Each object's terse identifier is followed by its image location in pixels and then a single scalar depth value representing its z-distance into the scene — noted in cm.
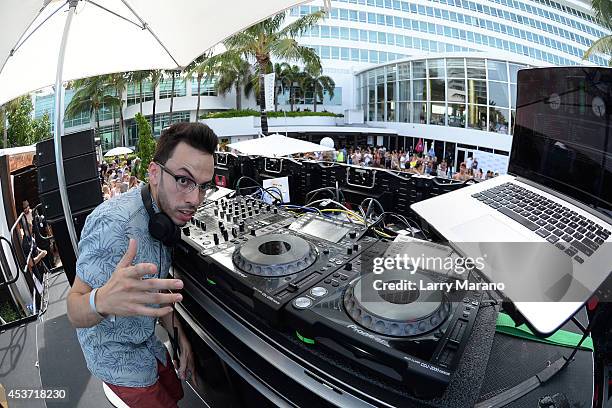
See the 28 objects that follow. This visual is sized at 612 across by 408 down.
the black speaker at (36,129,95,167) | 306
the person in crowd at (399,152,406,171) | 1341
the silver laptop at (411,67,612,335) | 84
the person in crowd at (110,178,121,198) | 840
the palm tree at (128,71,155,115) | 1957
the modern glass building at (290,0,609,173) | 1773
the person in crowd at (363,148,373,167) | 1247
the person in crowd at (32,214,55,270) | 420
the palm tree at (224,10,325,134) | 1283
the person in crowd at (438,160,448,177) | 1166
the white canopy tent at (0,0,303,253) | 246
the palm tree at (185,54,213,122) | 1554
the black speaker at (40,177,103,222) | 301
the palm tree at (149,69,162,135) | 1983
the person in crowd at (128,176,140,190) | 739
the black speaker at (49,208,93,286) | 308
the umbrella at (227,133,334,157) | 775
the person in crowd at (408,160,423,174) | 1153
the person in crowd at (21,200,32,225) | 382
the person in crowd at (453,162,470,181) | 878
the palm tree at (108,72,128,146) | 2073
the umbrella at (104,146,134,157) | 1800
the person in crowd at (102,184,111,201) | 752
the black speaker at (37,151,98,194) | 300
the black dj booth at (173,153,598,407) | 79
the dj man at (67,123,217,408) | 109
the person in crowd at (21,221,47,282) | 368
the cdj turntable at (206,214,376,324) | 103
